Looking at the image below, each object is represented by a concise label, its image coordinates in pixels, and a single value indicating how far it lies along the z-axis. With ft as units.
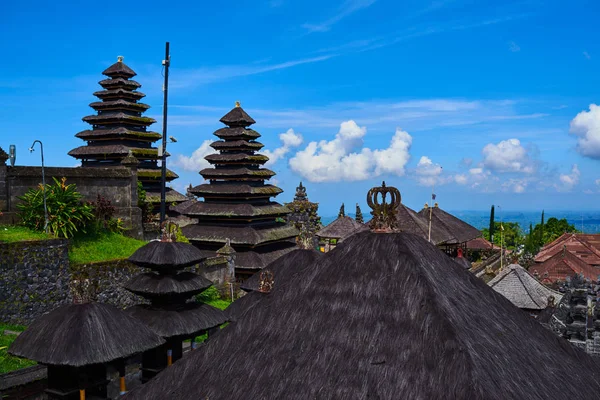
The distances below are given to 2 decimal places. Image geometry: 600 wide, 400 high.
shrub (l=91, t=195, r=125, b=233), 69.41
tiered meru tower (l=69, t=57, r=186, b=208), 92.89
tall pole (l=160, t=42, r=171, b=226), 78.23
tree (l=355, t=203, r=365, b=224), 178.60
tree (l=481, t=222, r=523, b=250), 197.03
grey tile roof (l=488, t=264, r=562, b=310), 76.74
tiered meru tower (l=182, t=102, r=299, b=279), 93.20
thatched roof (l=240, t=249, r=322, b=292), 54.54
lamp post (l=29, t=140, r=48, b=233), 59.36
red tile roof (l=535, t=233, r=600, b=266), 125.08
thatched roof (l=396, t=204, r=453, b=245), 106.63
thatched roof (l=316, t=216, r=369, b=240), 126.31
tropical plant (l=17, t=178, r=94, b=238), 60.34
